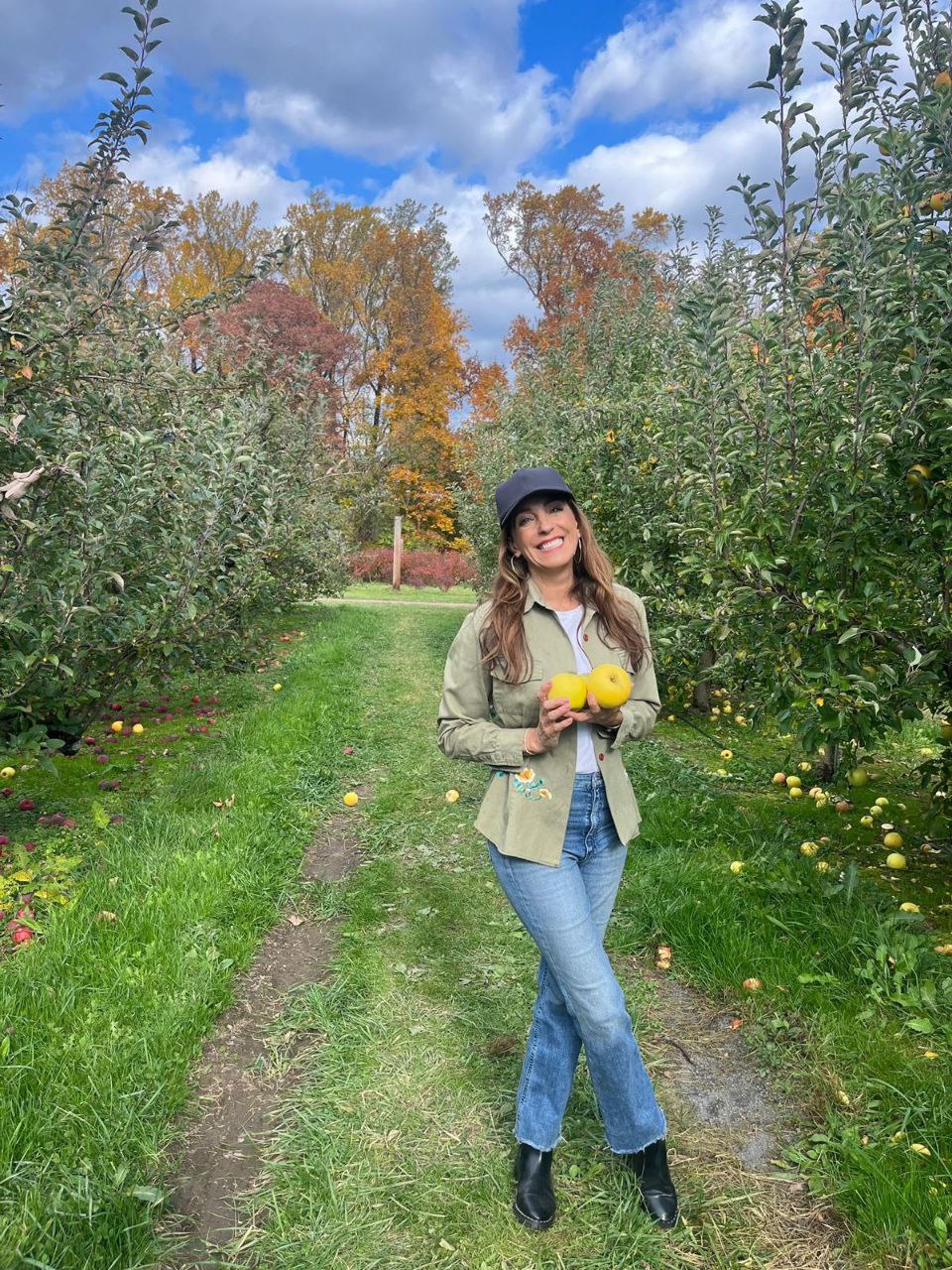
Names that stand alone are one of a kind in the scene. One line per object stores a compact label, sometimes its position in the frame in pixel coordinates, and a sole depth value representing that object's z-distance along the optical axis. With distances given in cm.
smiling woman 214
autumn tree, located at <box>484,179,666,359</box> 3067
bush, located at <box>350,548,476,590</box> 3069
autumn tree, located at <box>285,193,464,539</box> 3422
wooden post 2679
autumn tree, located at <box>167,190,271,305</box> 3675
